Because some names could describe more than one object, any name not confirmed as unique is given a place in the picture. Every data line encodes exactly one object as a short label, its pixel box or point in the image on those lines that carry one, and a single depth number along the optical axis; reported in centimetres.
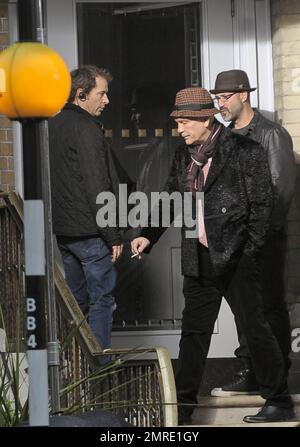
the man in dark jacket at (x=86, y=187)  1530
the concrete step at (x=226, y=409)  1557
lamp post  890
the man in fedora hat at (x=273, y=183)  1561
